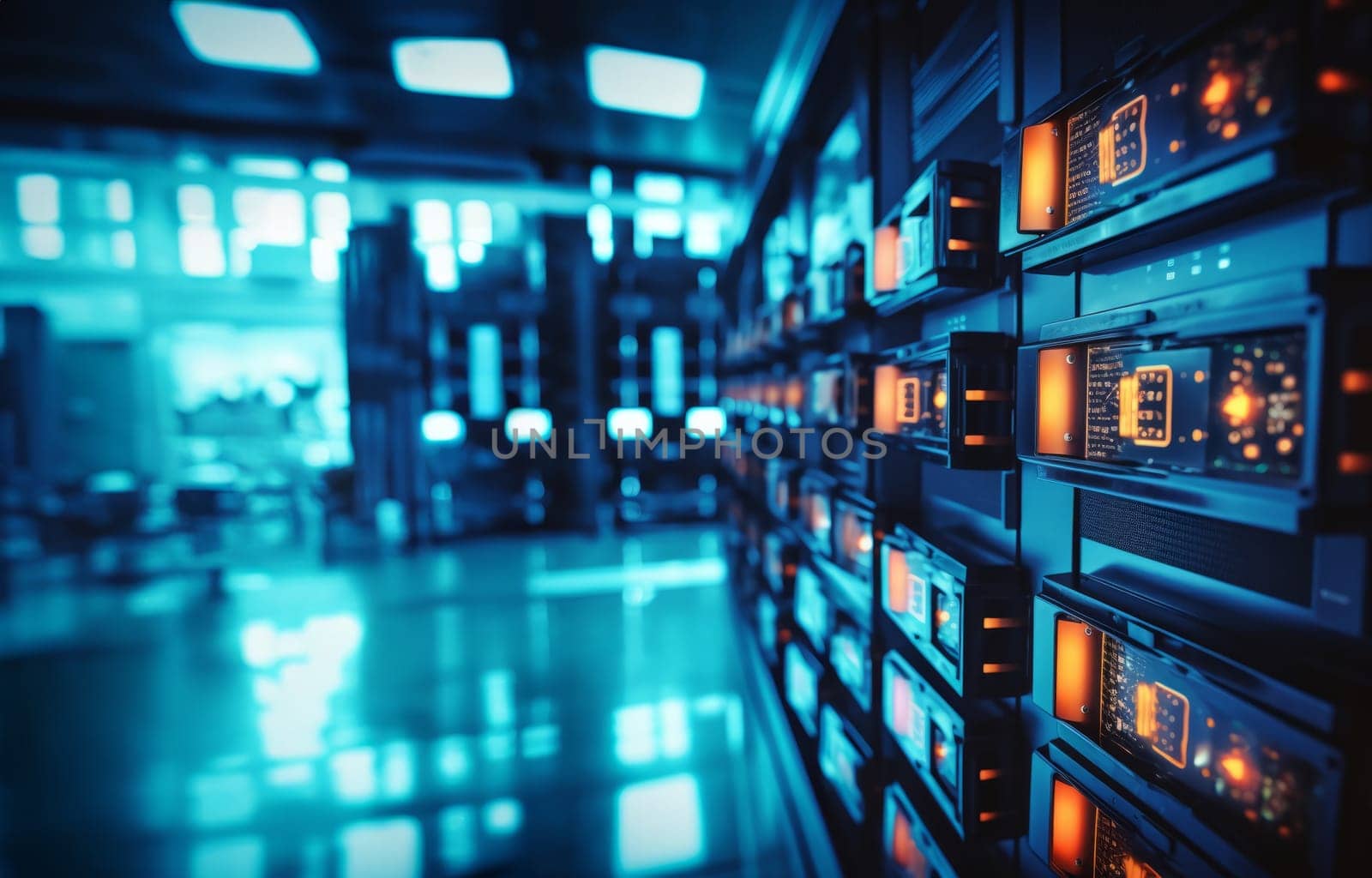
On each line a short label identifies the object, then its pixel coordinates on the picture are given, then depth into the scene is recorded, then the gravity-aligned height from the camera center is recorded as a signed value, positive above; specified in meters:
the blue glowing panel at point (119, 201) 5.82 +2.70
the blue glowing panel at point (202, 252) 6.16 +2.19
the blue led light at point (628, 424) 6.91 -0.12
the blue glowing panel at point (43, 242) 5.83 +2.21
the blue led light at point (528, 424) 6.80 -0.12
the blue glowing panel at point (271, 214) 5.96 +2.59
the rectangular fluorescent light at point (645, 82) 3.70 +2.72
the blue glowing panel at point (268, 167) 5.09 +2.84
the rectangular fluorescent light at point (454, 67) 3.60 +2.76
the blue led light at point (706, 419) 7.02 -0.08
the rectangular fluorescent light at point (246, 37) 3.33 +2.81
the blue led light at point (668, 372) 6.98 +0.61
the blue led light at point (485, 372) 6.73 +0.63
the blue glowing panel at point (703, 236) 6.91 +2.58
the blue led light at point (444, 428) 6.60 -0.14
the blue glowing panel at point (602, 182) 5.36 +2.71
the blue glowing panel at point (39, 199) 5.55 +2.64
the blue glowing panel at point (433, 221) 6.38 +2.62
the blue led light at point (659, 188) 5.57 +2.75
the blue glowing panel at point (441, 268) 6.55 +2.04
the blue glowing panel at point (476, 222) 6.52 +2.67
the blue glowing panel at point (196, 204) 5.92 +2.70
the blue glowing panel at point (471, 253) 6.58 +2.25
